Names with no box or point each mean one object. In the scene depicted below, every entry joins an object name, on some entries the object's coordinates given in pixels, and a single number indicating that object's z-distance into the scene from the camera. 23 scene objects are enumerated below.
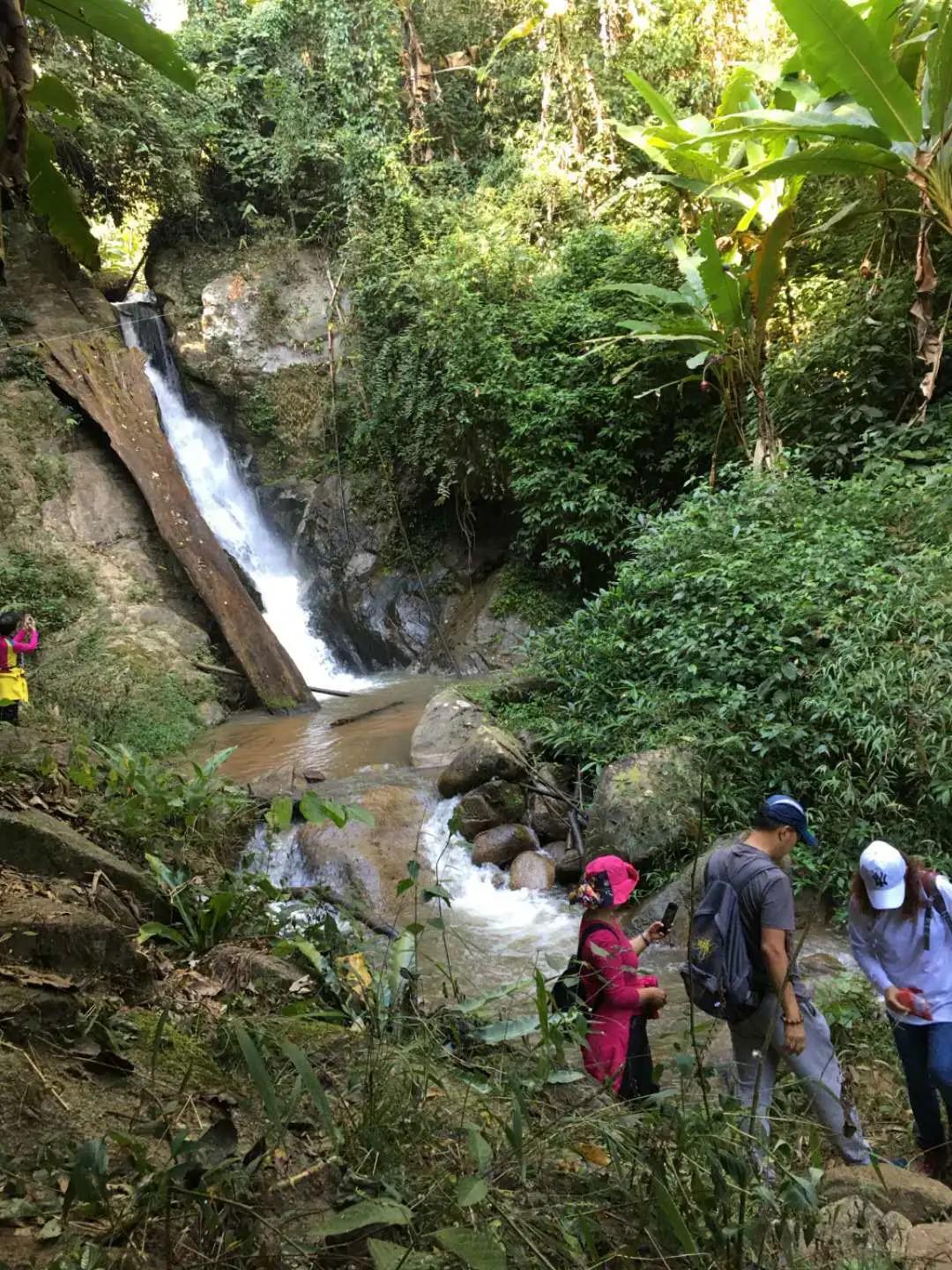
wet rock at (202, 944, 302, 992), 3.03
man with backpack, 2.99
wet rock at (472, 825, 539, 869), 7.02
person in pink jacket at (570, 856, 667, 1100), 3.04
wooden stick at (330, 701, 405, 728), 10.41
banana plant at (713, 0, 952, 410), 6.44
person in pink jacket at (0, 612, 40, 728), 6.85
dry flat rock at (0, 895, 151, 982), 2.39
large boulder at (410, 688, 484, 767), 8.68
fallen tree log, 11.62
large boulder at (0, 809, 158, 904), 3.08
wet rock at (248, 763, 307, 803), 7.51
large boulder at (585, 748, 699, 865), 6.15
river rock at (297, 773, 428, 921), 6.57
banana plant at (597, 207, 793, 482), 8.34
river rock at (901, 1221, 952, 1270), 1.93
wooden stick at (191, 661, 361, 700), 11.23
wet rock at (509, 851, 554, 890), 6.73
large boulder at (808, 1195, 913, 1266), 1.80
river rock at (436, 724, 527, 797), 7.64
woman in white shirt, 3.21
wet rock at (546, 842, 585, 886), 6.74
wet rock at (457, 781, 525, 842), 7.34
